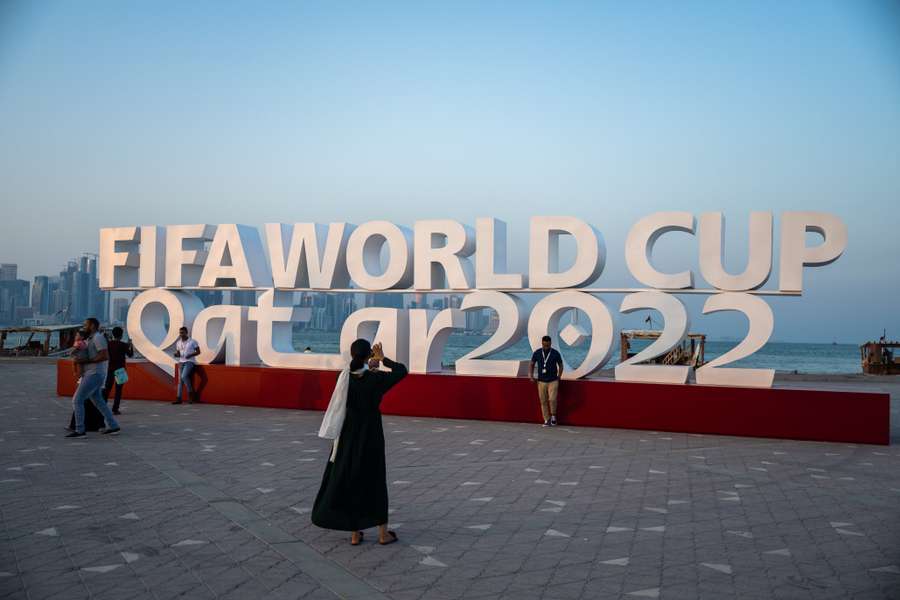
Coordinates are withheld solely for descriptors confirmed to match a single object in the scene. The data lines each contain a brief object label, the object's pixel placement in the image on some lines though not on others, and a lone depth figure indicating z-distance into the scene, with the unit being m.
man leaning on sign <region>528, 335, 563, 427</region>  13.48
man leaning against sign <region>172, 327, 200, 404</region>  16.42
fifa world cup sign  13.02
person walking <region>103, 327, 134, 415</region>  13.81
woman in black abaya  6.18
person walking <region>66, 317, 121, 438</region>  11.45
